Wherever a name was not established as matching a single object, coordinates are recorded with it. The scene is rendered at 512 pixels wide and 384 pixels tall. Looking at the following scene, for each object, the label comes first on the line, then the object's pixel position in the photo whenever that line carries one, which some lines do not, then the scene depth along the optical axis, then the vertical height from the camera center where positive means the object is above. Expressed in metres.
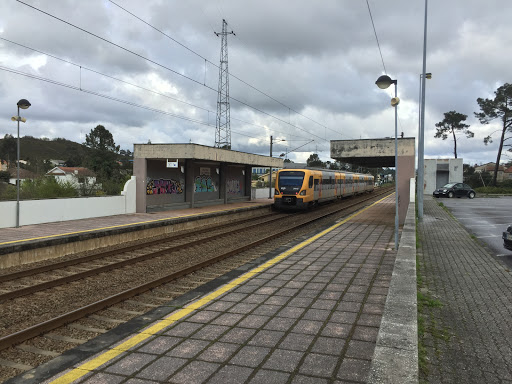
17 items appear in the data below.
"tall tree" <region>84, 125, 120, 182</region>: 57.52 +4.90
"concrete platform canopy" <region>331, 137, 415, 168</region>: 18.33 +1.85
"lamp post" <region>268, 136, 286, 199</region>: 31.77 -0.69
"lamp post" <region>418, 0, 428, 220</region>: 17.11 +2.75
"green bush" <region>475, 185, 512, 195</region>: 43.98 -0.62
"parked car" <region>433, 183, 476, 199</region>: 35.59 -0.57
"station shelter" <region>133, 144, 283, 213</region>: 18.22 +0.36
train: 21.48 -0.30
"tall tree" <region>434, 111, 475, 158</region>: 59.75 +9.85
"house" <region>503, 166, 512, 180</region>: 117.81 +4.22
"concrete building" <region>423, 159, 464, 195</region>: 43.78 +1.65
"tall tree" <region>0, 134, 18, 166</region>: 94.62 +7.51
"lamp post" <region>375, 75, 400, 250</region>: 8.54 +2.36
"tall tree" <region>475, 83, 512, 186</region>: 46.16 +9.81
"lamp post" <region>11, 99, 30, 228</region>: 12.04 +2.00
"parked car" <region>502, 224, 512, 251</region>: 9.46 -1.35
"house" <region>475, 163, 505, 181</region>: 115.38 +6.08
